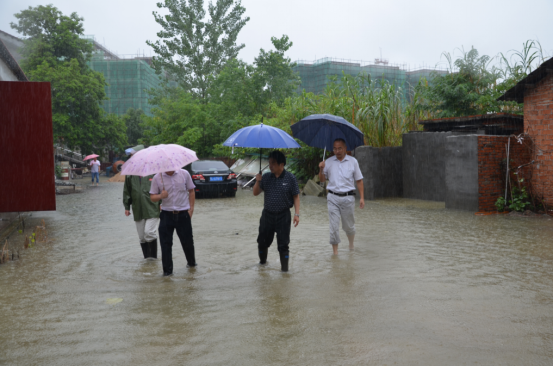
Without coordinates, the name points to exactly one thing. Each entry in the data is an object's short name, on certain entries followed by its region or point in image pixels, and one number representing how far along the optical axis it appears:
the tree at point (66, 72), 36.16
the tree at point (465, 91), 17.45
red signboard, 10.98
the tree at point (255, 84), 31.53
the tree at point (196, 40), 42.09
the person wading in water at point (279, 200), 7.14
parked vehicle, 19.67
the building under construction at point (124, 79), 72.00
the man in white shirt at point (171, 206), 7.01
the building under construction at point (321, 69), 43.42
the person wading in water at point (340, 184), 8.13
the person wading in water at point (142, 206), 8.02
